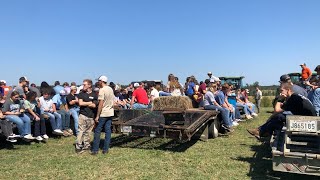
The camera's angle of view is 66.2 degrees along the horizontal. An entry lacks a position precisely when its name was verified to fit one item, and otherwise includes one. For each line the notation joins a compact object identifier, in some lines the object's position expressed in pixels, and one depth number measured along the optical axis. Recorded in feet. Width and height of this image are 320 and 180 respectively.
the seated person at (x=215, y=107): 26.64
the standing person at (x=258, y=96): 52.53
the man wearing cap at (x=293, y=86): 16.99
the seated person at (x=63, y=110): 26.87
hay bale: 27.75
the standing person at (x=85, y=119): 19.97
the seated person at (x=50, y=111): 25.61
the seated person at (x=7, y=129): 20.72
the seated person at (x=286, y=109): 15.40
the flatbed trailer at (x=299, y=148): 13.17
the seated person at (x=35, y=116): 23.49
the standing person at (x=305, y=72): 38.66
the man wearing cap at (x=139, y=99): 28.98
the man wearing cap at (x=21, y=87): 24.66
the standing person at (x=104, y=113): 19.27
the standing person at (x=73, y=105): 26.90
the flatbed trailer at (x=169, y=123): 18.97
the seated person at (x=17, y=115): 21.99
